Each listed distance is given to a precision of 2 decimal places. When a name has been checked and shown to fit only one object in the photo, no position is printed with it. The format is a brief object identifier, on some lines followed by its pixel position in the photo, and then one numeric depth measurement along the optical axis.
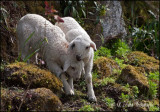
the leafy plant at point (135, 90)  10.79
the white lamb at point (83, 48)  9.36
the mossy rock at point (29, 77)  8.55
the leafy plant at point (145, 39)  17.13
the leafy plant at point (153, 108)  10.21
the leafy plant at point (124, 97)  10.05
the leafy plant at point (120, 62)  13.48
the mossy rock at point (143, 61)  13.71
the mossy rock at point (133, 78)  11.21
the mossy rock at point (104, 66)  12.08
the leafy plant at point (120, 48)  15.07
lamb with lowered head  9.74
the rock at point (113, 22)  16.27
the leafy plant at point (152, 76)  12.53
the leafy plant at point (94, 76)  11.56
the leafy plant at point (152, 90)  11.19
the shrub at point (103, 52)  14.65
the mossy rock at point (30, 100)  7.50
